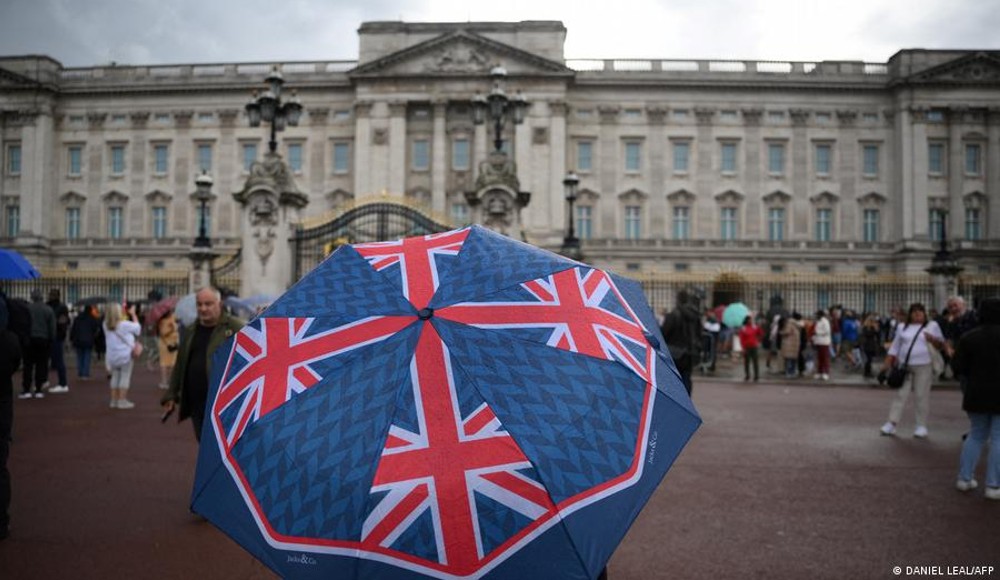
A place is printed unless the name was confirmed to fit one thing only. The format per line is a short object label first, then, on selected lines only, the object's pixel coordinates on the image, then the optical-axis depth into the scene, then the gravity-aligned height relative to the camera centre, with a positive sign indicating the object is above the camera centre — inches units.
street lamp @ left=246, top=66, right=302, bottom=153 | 653.1 +187.9
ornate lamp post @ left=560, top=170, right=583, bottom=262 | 754.2 +74.3
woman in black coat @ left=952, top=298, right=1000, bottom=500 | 234.8 -28.2
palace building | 1697.8 +395.0
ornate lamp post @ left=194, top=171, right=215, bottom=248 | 772.2 +131.6
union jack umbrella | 70.3 -13.6
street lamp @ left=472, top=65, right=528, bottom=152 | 663.8 +199.0
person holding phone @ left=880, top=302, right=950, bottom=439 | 333.1 -24.0
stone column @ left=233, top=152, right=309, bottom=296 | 632.4 +65.4
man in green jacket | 219.9 -18.1
